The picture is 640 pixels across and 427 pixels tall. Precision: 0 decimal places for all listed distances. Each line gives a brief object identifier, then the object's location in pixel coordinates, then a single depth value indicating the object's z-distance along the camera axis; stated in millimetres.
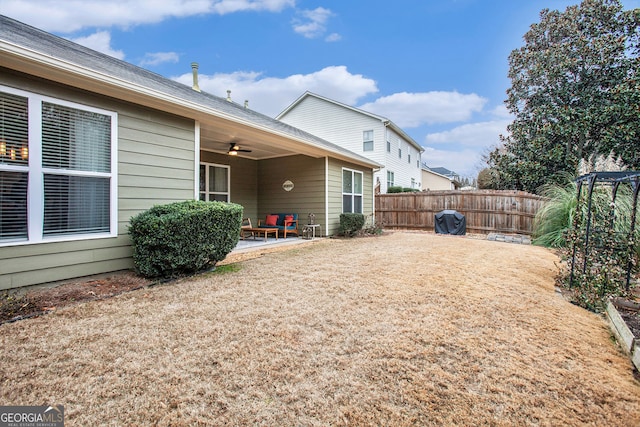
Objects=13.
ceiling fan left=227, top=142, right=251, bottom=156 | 7546
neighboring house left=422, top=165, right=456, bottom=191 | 28078
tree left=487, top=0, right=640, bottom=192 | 11820
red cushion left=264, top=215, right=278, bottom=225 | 9164
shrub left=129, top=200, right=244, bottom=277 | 3939
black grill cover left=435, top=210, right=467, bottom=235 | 11188
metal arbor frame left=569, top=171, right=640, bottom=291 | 3332
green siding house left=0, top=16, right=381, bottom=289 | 3352
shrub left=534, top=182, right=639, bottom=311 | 3516
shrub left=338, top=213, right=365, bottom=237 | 9281
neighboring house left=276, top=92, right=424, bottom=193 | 16345
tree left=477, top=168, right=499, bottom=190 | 15125
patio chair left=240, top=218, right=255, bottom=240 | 9055
